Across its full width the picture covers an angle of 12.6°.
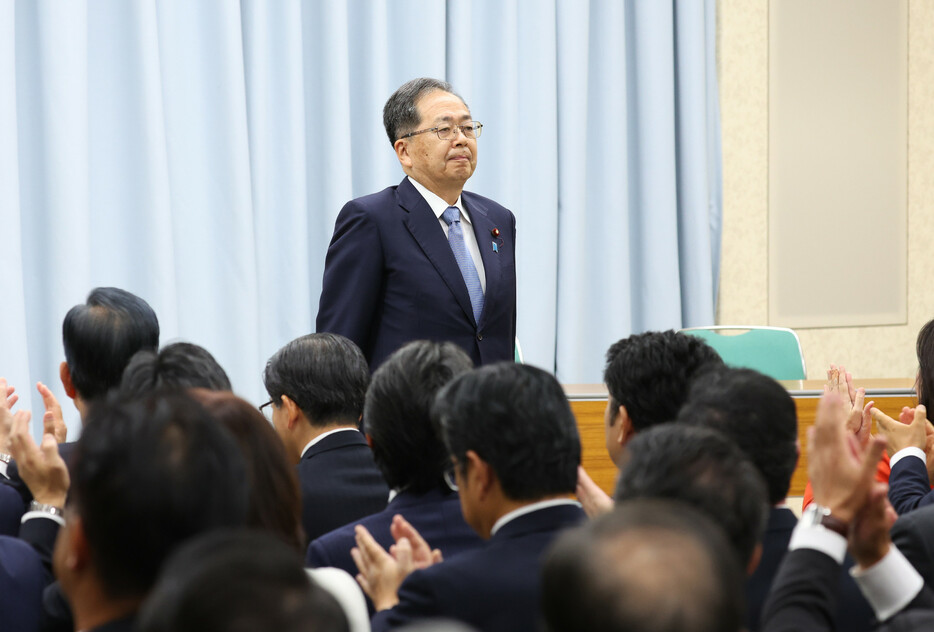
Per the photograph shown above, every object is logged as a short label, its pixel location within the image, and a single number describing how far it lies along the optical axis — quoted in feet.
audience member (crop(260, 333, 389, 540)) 27.33
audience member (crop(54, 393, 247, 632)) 18.67
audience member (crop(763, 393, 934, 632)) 24.00
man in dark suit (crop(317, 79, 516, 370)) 29.40
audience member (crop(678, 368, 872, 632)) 25.52
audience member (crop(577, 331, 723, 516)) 26.86
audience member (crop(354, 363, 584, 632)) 25.15
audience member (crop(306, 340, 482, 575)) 26.19
